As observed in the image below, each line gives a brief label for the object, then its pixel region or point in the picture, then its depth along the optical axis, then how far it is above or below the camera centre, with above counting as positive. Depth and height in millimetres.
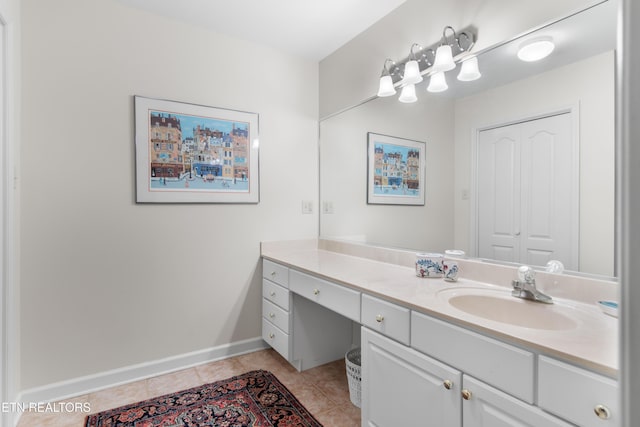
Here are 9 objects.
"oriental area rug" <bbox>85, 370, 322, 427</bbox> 1724 -1087
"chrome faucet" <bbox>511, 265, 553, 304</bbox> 1324 -317
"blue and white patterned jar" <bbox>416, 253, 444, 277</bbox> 1747 -290
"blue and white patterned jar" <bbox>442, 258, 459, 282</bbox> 1664 -301
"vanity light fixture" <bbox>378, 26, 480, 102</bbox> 1692 +821
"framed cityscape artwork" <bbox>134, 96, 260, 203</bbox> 2145 +396
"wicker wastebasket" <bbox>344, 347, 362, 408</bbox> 1846 -948
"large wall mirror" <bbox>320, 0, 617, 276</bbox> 1271 +257
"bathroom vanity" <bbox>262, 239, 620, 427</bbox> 877 -436
